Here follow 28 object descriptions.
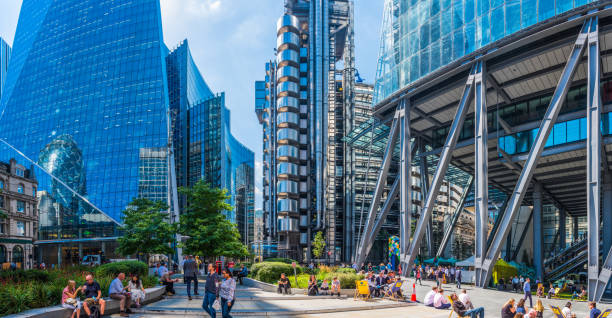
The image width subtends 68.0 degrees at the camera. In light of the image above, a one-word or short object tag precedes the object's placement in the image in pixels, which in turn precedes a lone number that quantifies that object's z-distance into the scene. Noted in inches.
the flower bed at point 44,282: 482.3
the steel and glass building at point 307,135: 2728.8
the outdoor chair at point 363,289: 801.6
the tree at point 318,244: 2468.0
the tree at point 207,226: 1250.6
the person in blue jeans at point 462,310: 513.3
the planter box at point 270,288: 887.1
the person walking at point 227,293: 467.2
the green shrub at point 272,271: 1094.4
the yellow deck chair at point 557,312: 616.7
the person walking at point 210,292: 506.0
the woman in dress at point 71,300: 482.3
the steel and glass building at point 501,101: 1076.5
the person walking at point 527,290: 850.8
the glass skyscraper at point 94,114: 2559.1
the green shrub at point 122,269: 781.9
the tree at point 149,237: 1283.2
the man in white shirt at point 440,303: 680.4
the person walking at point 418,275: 1189.1
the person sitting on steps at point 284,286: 888.3
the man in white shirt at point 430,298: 738.2
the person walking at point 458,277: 1135.6
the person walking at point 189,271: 743.6
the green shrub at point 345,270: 1224.2
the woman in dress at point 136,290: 603.8
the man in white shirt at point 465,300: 589.1
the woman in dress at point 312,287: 865.5
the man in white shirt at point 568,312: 606.2
